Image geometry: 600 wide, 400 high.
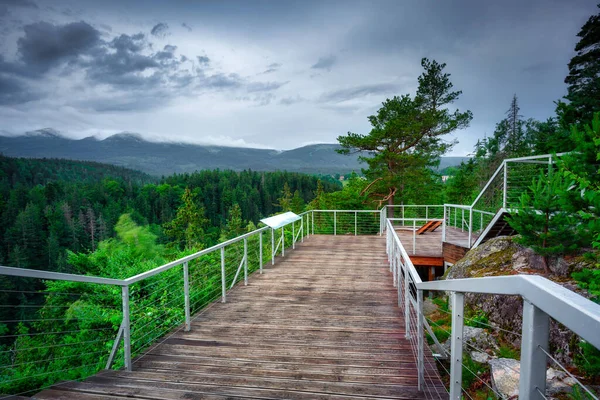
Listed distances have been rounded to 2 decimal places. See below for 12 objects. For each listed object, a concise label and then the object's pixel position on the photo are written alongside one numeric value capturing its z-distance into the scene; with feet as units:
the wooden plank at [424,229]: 46.85
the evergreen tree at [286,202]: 216.00
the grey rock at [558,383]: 11.02
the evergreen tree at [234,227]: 154.49
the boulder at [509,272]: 13.55
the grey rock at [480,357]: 14.97
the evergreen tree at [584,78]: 37.60
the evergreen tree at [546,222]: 16.33
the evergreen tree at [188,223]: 134.72
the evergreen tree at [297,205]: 199.21
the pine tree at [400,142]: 57.41
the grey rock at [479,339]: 15.97
